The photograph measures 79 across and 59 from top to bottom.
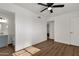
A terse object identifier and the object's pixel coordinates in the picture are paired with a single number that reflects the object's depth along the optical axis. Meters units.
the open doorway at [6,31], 2.62
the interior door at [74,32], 3.12
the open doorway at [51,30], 5.32
